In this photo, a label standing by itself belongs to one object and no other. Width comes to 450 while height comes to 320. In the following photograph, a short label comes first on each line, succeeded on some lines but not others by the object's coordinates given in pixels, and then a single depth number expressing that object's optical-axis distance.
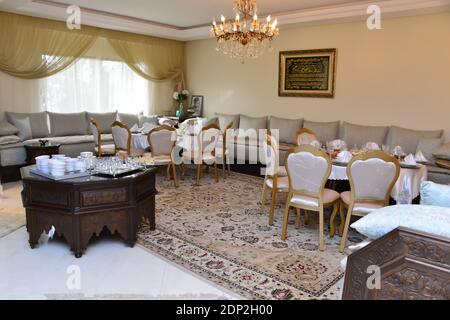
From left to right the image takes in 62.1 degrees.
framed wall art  6.47
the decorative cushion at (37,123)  6.34
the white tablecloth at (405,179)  3.63
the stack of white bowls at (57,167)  3.23
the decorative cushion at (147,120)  7.90
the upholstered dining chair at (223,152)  6.18
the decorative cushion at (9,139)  5.65
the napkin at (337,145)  4.54
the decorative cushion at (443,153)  4.82
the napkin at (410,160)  3.80
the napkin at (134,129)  6.23
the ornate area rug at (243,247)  2.86
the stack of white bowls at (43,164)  3.33
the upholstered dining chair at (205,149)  5.64
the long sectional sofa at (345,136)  5.14
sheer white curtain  6.97
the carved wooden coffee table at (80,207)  3.18
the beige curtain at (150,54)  7.71
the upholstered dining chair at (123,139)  5.71
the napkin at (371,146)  4.48
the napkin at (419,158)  4.12
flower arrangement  8.67
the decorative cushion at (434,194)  2.11
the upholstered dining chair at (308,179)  3.42
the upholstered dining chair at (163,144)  5.37
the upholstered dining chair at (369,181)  3.24
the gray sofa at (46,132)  5.75
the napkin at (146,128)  6.16
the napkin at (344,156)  3.88
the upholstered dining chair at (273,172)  4.06
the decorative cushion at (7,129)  5.79
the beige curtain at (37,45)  6.16
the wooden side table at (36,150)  5.77
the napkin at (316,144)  4.56
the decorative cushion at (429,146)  5.16
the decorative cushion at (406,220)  1.69
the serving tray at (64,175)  3.21
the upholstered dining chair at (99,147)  6.13
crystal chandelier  4.67
